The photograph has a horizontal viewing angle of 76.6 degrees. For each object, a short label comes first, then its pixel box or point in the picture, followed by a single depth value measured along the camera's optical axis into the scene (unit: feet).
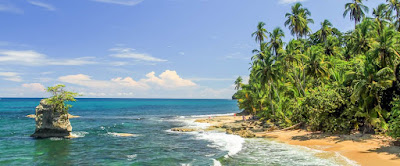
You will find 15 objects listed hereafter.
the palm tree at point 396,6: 171.53
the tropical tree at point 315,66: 130.82
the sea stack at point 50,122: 113.19
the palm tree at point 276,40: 191.87
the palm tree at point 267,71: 137.28
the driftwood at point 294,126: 126.93
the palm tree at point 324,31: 221.46
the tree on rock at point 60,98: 113.09
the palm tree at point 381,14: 179.49
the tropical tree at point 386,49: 78.54
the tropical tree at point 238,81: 374.08
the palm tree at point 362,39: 150.75
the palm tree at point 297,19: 205.57
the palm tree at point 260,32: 213.66
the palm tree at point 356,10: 203.92
